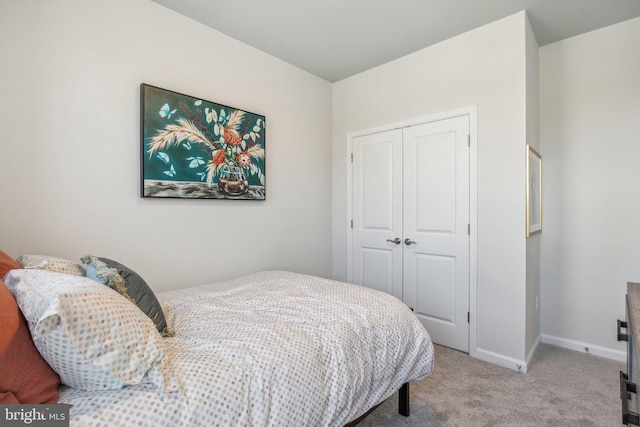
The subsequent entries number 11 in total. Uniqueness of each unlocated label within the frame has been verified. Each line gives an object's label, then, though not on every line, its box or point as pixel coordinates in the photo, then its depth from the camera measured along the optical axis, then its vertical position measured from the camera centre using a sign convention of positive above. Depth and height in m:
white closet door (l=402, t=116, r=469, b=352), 2.74 -0.13
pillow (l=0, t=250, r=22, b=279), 1.23 -0.20
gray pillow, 1.33 -0.31
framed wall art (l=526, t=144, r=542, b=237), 2.43 +0.18
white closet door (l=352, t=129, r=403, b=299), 3.17 +0.02
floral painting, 2.19 +0.51
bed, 0.88 -0.52
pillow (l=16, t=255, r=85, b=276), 1.41 -0.23
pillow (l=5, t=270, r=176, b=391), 0.85 -0.34
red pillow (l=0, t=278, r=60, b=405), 0.78 -0.40
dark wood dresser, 0.83 -0.51
